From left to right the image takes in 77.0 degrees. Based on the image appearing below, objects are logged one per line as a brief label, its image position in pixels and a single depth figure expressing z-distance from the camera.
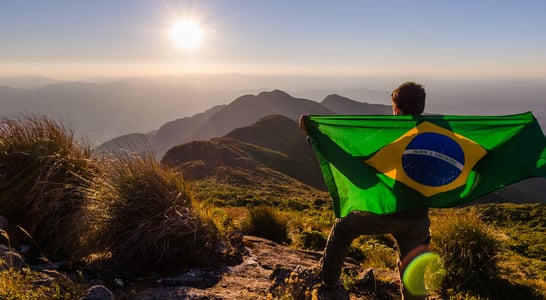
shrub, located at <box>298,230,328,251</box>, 7.72
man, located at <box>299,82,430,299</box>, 3.46
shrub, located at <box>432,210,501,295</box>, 5.16
